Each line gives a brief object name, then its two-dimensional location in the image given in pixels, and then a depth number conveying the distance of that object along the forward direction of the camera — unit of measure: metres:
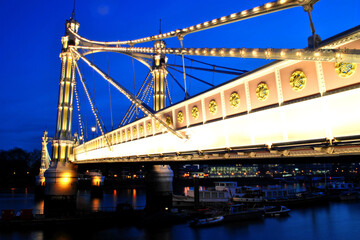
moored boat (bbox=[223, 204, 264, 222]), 34.06
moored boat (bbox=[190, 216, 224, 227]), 30.56
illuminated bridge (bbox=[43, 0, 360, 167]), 8.72
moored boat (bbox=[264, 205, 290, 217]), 38.47
